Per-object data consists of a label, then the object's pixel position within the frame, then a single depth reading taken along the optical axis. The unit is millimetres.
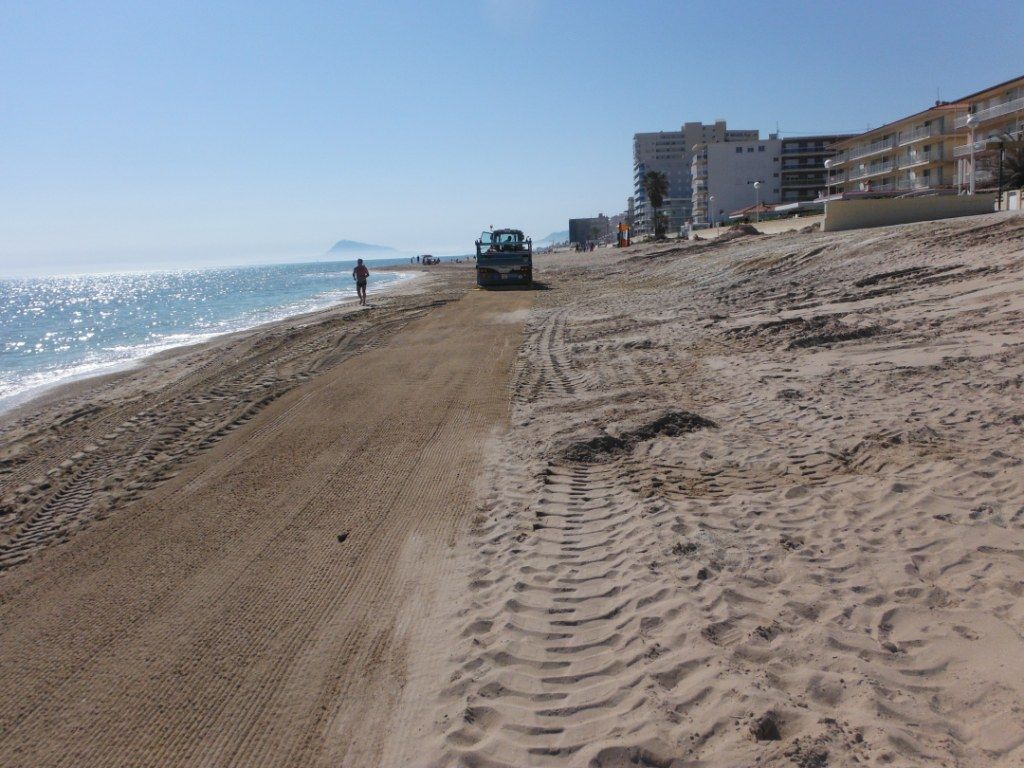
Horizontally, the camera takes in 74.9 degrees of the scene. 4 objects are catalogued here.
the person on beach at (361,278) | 28688
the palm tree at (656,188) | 80719
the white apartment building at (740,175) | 101562
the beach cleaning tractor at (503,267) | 29500
